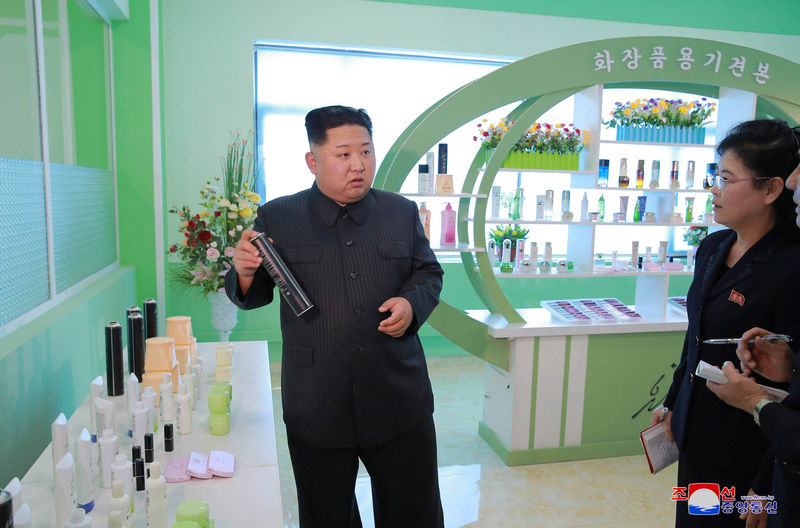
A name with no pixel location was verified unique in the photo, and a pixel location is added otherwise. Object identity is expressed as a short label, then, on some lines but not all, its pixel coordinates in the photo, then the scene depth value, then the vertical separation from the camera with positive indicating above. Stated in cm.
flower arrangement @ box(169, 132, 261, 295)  339 -25
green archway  319 +68
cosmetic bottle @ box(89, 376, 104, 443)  171 -62
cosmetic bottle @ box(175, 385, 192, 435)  179 -70
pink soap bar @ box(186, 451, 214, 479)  151 -74
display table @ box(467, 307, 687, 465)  334 -110
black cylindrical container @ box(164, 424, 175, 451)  165 -72
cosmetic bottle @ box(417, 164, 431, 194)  342 +12
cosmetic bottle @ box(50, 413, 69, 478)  140 -62
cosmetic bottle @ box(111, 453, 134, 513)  132 -66
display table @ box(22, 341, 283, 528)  136 -77
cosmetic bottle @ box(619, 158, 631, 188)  373 +20
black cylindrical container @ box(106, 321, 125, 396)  196 -60
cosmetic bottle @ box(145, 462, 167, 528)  124 -68
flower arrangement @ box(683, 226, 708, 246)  415 -21
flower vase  357 -76
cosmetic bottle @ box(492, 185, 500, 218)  371 -1
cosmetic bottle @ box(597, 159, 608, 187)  361 +19
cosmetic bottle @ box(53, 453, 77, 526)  121 -65
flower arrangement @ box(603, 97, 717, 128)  369 +60
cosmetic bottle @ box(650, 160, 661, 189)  379 +19
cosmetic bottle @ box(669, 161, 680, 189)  378 +19
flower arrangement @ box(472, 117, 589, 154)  353 +39
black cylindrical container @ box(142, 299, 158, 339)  227 -51
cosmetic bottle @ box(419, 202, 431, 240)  341 -11
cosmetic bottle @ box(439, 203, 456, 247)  347 -18
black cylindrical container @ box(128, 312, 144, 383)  206 -56
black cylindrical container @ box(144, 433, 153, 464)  153 -69
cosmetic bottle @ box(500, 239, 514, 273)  359 -39
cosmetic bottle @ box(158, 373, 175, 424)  176 -66
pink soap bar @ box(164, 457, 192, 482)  149 -75
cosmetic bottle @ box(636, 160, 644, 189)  378 +20
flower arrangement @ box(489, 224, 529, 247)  384 -21
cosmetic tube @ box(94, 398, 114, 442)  160 -63
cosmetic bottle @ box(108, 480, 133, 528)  121 -67
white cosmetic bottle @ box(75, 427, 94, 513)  135 -68
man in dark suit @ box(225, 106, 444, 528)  176 -44
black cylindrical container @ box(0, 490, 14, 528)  100 -57
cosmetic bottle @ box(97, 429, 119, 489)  141 -66
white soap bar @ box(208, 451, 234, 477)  152 -74
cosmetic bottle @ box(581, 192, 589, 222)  366 -4
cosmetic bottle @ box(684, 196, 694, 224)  390 -2
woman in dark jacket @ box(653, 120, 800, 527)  163 -23
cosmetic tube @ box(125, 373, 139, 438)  174 -62
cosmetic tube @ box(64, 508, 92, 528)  114 -67
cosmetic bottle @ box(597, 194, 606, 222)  379 -2
